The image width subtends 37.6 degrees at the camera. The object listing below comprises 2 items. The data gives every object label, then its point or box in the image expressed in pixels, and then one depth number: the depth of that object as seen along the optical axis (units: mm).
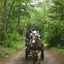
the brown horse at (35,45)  5941
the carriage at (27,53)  7586
